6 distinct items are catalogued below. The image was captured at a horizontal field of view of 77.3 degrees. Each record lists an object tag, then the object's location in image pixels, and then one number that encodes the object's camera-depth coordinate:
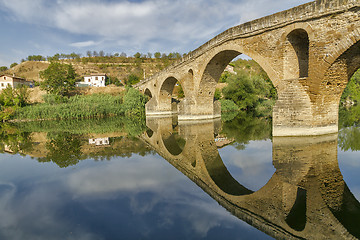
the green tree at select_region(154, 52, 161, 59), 87.62
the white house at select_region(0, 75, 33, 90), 42.06
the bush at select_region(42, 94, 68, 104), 26.71
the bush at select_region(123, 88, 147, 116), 27.00
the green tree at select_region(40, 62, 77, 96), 33.03
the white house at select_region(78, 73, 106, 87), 57.47
